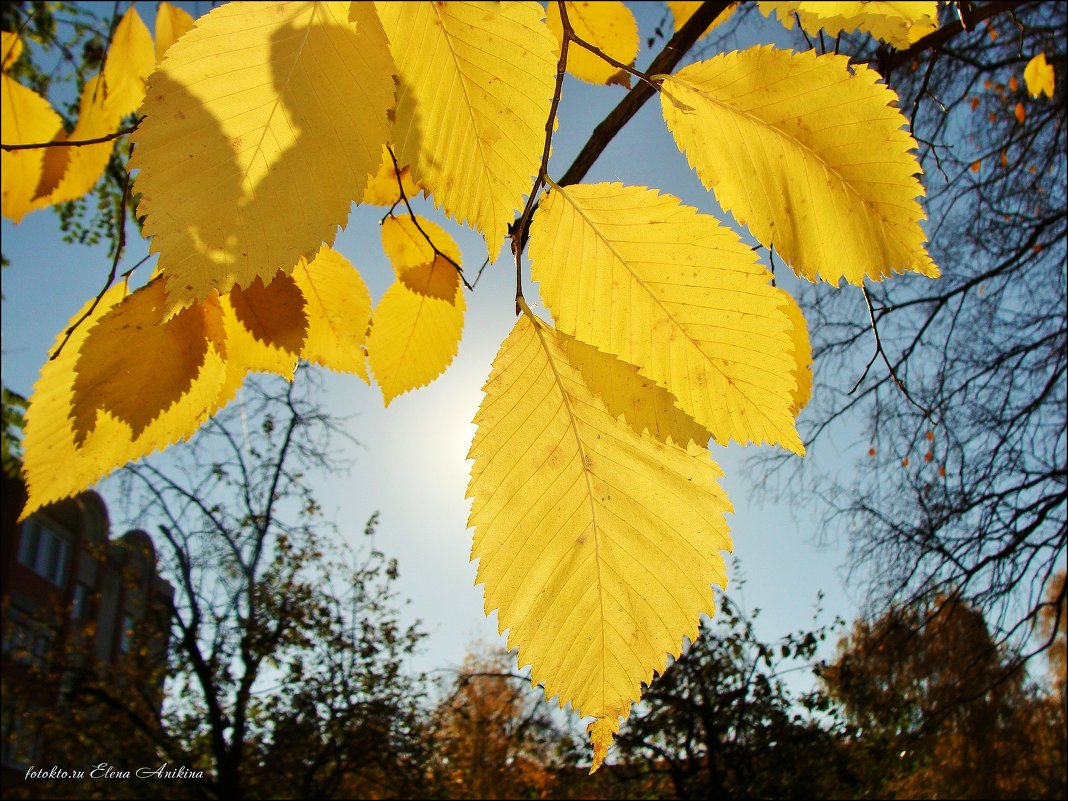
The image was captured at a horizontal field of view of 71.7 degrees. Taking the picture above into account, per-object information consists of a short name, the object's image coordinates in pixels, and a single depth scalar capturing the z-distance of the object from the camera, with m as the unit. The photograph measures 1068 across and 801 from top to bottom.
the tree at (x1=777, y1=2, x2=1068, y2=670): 3.59
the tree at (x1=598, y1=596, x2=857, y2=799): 6.64
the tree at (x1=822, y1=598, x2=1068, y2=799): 3.76
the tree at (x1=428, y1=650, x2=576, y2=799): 8.68
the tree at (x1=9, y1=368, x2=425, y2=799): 8.30
